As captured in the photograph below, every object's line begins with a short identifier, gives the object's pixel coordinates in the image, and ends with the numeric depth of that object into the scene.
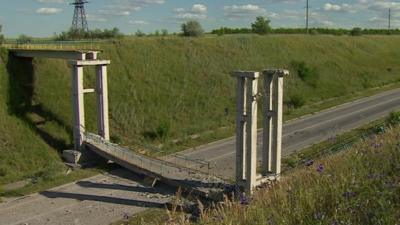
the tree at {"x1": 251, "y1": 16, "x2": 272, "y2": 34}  75.88
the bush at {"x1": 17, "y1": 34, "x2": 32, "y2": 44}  33.94
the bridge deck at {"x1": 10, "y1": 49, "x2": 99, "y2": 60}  27.36
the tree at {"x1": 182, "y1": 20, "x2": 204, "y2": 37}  54.69
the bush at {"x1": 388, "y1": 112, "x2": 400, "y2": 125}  29.93
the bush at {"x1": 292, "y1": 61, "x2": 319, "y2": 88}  50.62
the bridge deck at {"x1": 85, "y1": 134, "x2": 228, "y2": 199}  20.61
